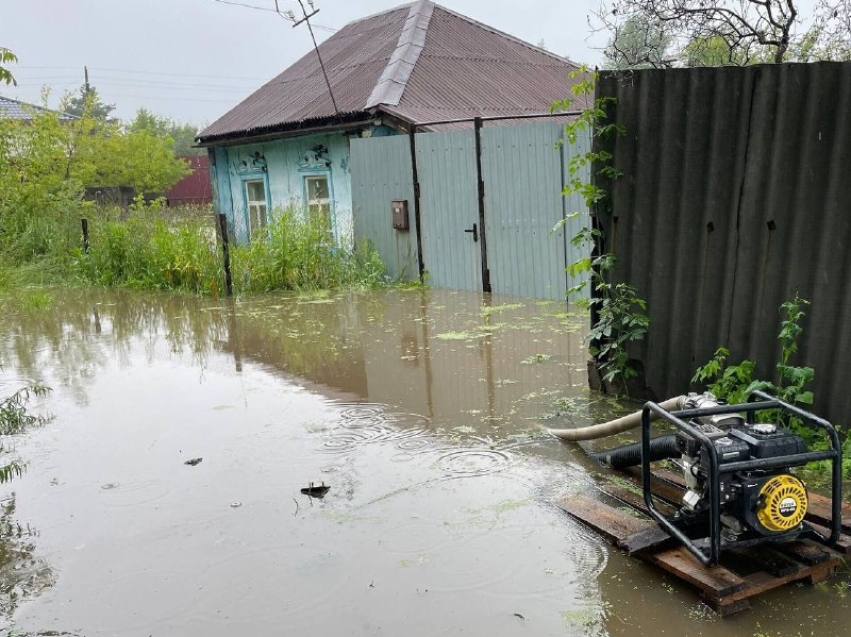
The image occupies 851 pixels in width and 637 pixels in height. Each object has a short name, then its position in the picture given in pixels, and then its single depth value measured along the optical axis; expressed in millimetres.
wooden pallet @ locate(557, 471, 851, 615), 3215
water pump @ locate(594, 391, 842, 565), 3195
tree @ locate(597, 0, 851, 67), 9016
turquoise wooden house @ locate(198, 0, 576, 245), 13547
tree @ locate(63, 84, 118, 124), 77062
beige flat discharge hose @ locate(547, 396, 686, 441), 4262
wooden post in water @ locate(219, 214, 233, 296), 11844
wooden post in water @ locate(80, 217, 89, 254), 15531
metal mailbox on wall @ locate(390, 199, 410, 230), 12029
